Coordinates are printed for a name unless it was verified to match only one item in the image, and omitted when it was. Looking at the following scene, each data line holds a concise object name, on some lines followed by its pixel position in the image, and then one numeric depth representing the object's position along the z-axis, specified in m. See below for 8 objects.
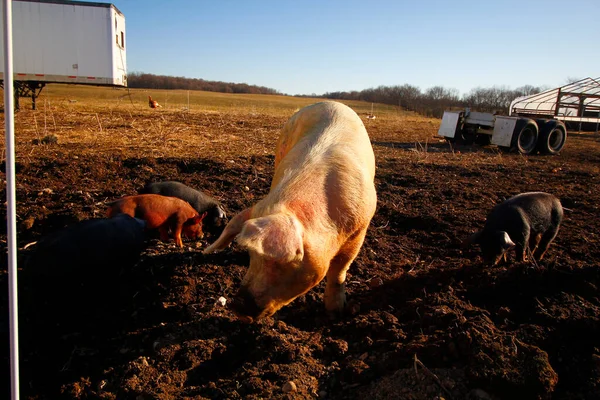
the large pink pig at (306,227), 2.61
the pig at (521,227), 5.03
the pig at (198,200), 6.15
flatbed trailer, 14.42
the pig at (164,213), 5.38
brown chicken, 28.84
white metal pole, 1.71
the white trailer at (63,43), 19.83
